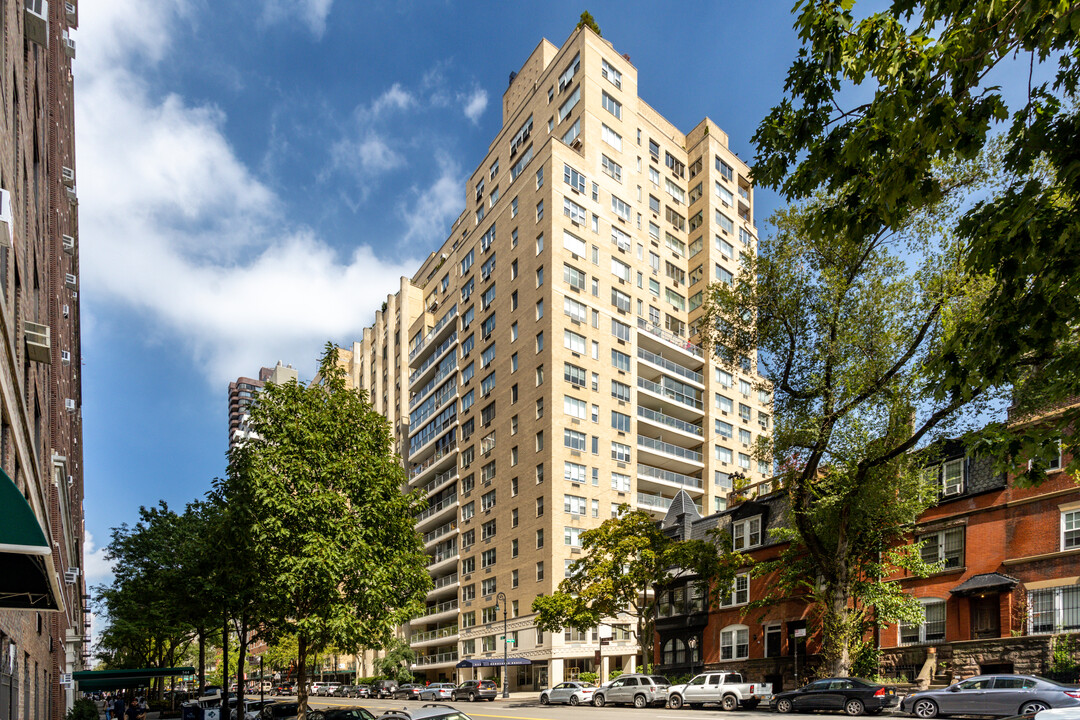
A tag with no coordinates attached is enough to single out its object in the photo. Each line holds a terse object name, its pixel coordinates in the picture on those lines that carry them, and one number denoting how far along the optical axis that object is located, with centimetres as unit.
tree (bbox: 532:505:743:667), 3750
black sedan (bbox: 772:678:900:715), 2514
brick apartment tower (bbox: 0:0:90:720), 1059
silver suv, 3434
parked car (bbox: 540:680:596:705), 4012
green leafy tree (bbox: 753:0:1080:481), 747
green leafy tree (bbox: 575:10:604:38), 7031
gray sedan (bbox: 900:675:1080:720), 2032
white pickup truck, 3047
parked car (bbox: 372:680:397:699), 6856
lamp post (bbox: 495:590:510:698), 5556
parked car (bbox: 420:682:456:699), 5622
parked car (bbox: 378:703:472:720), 1580
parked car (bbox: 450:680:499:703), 5366
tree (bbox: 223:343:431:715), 2308
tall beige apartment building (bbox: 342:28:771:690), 6219
